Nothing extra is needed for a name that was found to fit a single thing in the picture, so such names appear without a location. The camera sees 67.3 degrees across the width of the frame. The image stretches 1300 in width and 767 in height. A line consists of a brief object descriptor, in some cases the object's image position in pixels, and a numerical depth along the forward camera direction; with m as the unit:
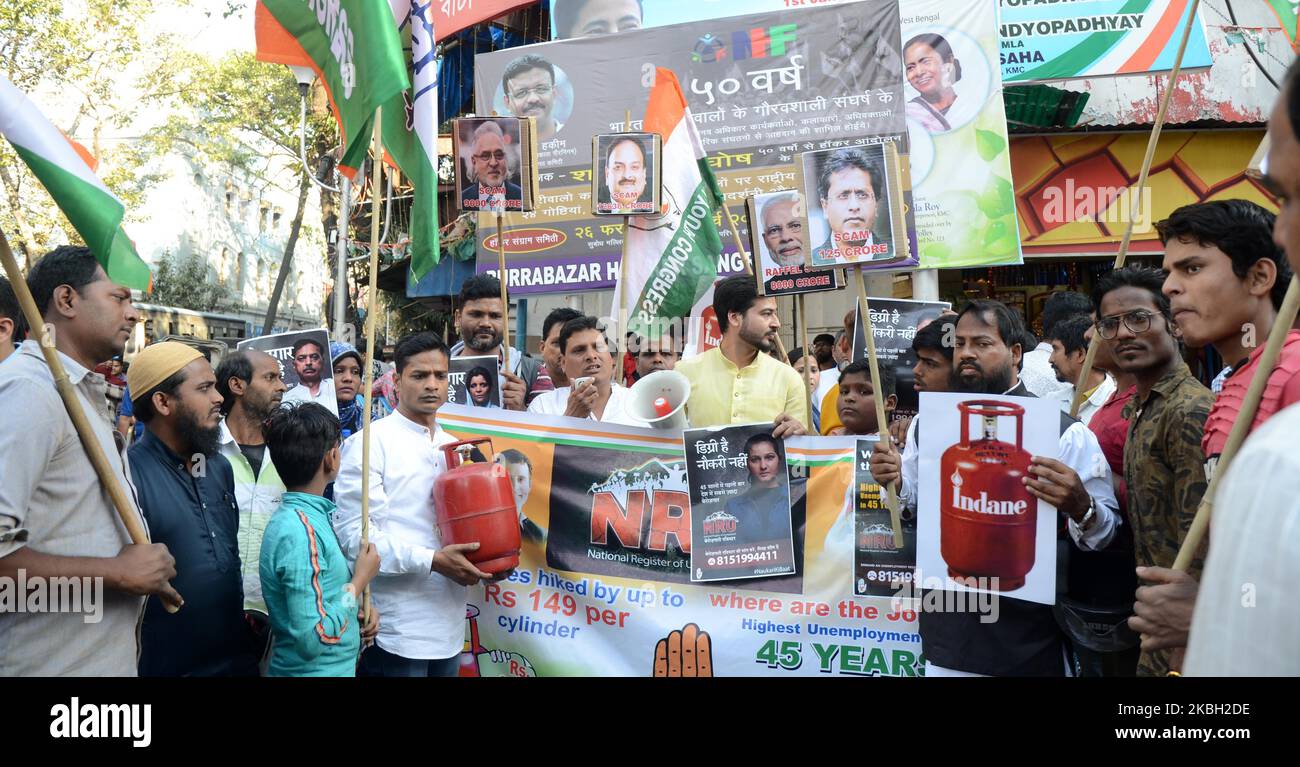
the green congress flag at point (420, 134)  4.09
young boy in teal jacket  3.18
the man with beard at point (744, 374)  4.92
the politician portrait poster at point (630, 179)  4.90
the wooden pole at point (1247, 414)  2.12
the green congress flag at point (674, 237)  4.89
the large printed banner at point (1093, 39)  9.79
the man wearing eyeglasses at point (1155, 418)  2.88
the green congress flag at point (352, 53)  3.69
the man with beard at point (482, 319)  5.64
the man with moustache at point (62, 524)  2.40
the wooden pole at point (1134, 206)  3.31
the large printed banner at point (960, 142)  9.71
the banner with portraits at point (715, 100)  9.83
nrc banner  3.92
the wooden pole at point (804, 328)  4.07
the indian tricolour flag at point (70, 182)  2.49
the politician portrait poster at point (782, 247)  4.15
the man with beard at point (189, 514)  3.21
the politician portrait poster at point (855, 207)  3.79
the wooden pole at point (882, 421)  3.64
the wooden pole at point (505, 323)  5.07
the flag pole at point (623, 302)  4.84
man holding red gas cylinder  3.74
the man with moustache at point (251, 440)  4.15
